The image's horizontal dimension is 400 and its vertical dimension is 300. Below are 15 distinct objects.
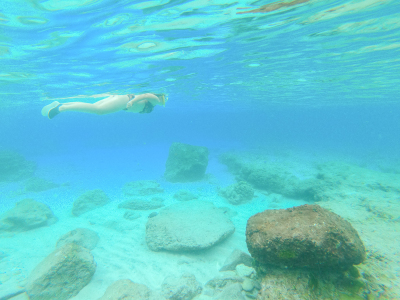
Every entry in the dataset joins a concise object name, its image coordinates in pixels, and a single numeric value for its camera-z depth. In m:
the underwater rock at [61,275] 5.25
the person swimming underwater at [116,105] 6.05
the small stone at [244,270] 5.08
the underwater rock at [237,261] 5.71
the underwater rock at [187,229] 6.98
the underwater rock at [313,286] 3.10
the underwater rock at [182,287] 4.77
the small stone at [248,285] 4.30
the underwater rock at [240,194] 12.11
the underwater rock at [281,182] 10.83
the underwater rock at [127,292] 4.63
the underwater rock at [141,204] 11.70
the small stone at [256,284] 4.36
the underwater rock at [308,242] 3.16
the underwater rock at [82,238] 7.88
